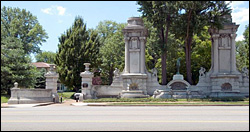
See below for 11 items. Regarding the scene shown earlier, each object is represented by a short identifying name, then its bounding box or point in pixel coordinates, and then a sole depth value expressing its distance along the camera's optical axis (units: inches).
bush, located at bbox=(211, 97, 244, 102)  1075.3
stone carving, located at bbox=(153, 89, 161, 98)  1268.5
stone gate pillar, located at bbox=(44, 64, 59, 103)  1156.5
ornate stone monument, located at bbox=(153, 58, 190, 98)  1238.3
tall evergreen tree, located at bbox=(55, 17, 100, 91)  1665.8
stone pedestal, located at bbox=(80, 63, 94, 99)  1242.0
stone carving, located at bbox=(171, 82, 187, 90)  1298.0
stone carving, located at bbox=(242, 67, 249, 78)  1319.0
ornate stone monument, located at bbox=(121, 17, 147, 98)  1316.4
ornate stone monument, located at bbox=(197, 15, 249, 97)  1298.0
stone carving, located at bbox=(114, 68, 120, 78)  1349.7
